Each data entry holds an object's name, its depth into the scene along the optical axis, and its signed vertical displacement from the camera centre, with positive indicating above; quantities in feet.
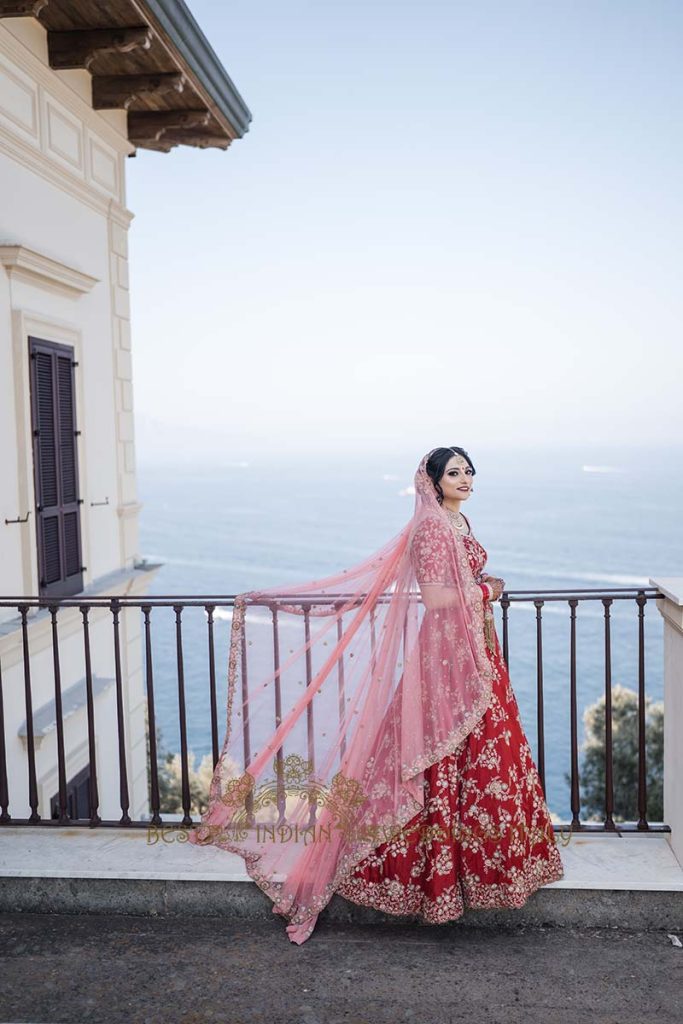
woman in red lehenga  10.67 -4.59
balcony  11.06 -5.23
